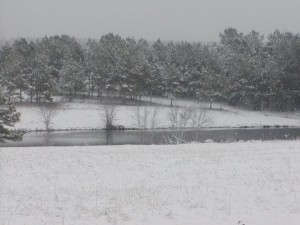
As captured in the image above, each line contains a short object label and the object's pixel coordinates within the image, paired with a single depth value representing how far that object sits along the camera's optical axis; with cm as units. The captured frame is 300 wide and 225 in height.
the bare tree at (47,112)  7569
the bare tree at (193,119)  6892
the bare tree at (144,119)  8016
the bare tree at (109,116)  8075
